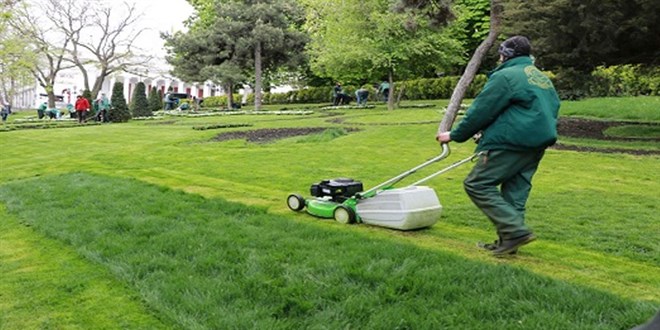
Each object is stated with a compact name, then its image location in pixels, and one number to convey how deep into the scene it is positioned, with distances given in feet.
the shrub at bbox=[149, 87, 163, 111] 139.33
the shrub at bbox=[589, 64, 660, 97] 96.90
